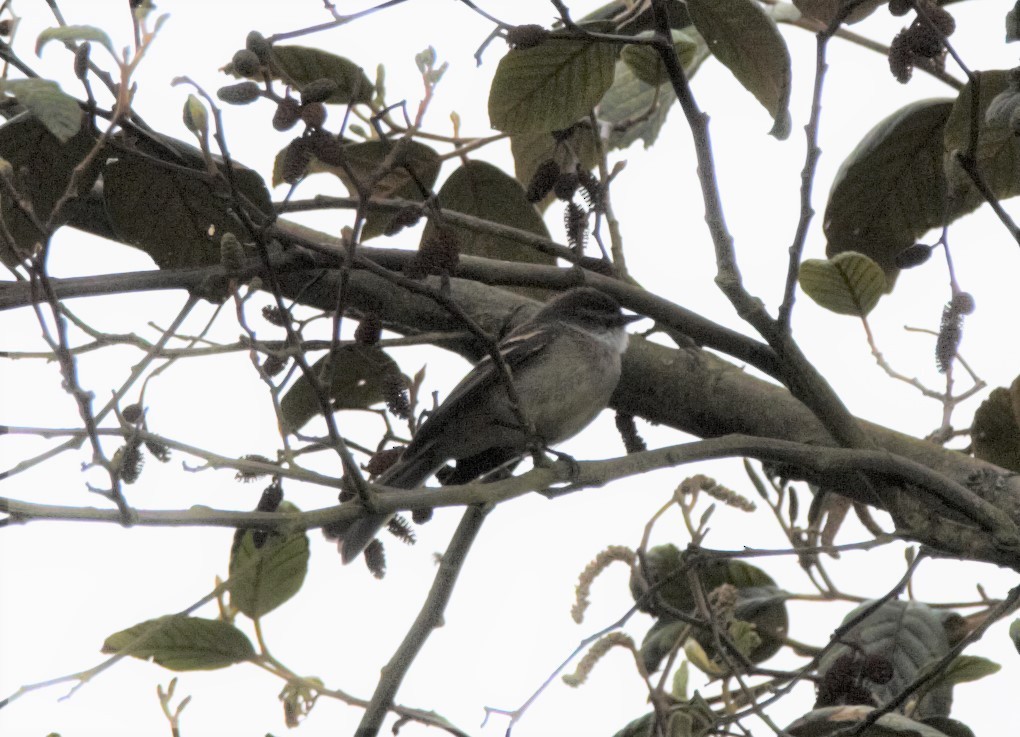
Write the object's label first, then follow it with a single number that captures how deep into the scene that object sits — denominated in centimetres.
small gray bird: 883
